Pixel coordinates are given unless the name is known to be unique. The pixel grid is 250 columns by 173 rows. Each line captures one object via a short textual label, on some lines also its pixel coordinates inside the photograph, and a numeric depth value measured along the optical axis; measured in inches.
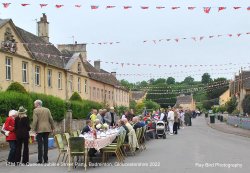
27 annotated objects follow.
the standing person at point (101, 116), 891.2
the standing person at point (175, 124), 1251.8
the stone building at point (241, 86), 2756.6
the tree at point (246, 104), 2305.4
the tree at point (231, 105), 2878.7
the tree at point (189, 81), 6390.8
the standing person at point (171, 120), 1206.8
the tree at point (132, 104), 3212.4
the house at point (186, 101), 5966.0
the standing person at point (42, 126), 559.8
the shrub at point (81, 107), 1503.2
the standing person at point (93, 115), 871.2
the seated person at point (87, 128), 645.3
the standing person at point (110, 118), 906.1
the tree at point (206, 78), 6107.3
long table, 527.2
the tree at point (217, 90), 4867.1
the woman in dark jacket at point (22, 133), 556.1
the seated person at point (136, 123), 811.5
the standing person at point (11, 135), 559.8
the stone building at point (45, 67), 1256.0
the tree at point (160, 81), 5754.9
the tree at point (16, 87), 1187.4
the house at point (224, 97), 4543.8
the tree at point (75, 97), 1688.7
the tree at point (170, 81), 6320.4
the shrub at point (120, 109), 2228.3
